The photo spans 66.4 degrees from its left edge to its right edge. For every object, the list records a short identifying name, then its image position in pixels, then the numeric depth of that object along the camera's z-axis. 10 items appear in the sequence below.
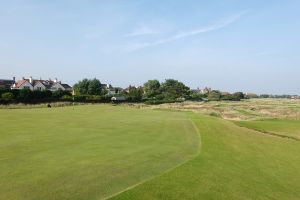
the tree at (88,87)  89.76
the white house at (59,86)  96.48
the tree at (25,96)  51.86
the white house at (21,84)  83.97
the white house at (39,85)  87.92
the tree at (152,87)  110.58
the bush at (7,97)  47.95
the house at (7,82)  87.25
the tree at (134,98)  73.72
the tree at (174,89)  112.66
